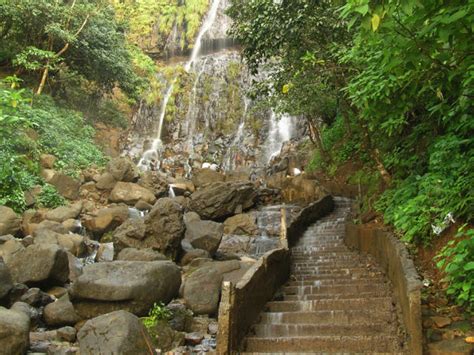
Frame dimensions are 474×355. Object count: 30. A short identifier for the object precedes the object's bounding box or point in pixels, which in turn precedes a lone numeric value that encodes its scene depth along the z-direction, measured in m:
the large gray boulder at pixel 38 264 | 9.60
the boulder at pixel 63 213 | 14.73
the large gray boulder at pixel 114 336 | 6.26
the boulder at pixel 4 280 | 8.46
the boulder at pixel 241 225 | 16.78
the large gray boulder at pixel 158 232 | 12.48
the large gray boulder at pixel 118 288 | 8.31
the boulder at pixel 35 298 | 8.98
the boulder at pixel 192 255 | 12.48
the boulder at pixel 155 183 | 19.67
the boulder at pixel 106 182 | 18.47
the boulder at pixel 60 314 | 8.47
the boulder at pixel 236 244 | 14.95
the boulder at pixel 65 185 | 17.23
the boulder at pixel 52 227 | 13.17
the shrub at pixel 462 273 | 5.08
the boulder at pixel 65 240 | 12.19
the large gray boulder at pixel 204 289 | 8.84
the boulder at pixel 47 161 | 18.35
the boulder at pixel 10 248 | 10.83
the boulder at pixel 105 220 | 14.95
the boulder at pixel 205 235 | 13.30
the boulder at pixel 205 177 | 22.14
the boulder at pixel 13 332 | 6.55
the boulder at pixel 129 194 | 17.72
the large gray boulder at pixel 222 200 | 17.69
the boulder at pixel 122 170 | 18.94
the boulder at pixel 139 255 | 10.85
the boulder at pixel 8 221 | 12.88
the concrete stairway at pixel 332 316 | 6.08
